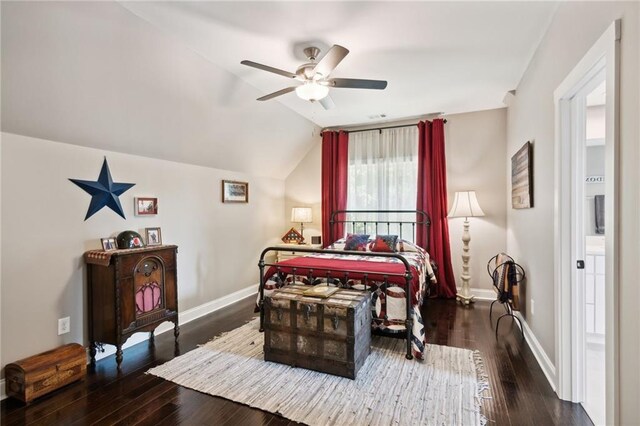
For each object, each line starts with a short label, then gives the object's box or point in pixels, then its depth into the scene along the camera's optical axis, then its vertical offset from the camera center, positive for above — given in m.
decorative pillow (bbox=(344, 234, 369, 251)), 4.32 -0.45
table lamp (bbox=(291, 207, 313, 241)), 5.25 -0.06
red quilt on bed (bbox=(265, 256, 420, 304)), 2.83 -0.59
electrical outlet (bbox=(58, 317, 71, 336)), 2.49 -0.93
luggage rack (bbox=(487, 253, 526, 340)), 3.17 -0.72
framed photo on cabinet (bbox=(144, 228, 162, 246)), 3.24 -0.26
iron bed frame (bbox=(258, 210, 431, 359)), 2.66 -0.61
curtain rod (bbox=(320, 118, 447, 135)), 4.78 +1.36
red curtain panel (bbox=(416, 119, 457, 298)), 4.48 +0.22
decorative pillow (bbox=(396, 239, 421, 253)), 4.22 -0.51
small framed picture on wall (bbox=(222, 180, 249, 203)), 4.30 +0.30
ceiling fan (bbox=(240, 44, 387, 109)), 2.42 +1.11
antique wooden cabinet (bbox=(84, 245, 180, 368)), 2.54 -0.72
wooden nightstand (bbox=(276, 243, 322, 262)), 5.04 -0.72
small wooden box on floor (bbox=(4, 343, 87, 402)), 2.07 -1.14
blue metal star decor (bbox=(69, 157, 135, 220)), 2.70 +0.21
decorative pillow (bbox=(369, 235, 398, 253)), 4.14 -0.46
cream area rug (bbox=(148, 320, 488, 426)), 1.92 -1.29
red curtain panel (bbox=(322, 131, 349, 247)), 5.17 +0.60
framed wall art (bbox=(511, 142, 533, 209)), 2.83 +0.33
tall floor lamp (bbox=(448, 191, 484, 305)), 4.15 -0.05
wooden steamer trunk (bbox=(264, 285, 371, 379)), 2.32 -0.96
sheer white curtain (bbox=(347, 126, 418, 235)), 4.80 +0.68
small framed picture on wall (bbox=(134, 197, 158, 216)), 3.13 +0.07
